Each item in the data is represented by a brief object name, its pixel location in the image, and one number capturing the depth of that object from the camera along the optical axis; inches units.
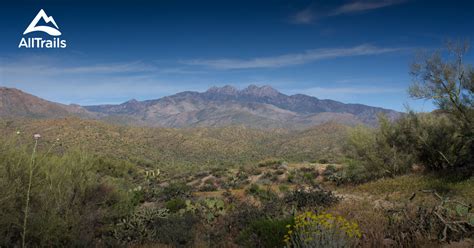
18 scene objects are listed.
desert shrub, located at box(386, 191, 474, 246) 213.5
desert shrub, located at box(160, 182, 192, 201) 629.3
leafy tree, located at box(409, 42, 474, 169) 518.9
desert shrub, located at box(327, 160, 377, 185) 689.0
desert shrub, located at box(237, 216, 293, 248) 255.0
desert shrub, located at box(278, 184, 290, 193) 661.5
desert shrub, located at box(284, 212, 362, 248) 189.8
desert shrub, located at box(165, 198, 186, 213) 487.2
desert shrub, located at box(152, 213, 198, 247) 302.7
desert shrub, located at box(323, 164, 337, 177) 914.2
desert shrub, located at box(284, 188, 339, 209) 421.4
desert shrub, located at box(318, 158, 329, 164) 1318.7
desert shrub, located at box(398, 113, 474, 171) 581.6
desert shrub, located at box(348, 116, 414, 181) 659.4
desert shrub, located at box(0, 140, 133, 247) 258.2
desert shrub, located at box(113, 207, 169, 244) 322.7
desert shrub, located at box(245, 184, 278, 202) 508.1
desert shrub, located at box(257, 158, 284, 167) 1237.6
